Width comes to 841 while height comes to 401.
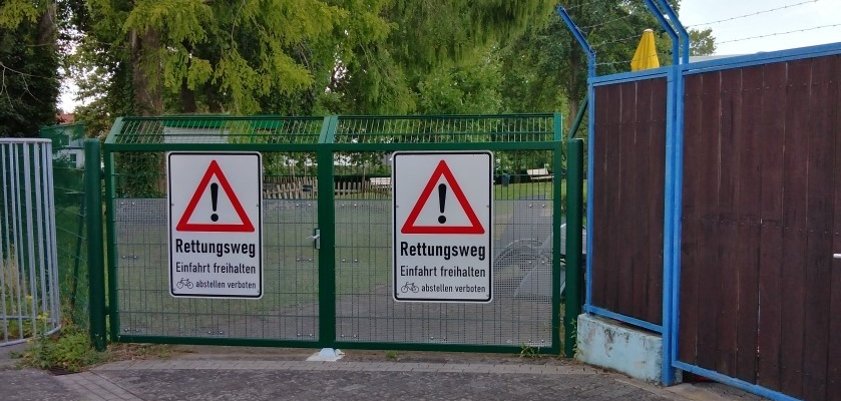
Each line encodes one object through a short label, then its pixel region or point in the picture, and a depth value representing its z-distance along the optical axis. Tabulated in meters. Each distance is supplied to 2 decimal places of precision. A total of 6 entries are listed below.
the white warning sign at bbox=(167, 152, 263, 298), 6.48
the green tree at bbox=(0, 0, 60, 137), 15.39
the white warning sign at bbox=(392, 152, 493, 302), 6.19
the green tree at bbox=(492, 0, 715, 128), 36.00
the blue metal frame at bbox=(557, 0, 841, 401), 5.31
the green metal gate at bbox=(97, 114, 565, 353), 6.21
